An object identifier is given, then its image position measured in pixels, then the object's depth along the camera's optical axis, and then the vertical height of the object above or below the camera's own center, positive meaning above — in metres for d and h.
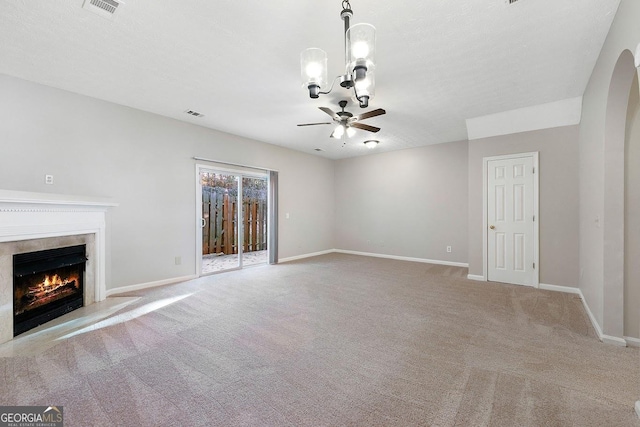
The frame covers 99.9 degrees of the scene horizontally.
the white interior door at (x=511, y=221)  4.43 -0.11
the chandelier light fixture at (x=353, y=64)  1.79 +1.12
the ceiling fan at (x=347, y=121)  3.65 +1.36
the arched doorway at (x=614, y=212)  2.47 +0.03
